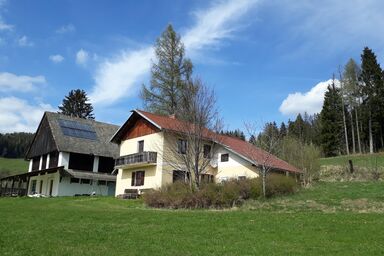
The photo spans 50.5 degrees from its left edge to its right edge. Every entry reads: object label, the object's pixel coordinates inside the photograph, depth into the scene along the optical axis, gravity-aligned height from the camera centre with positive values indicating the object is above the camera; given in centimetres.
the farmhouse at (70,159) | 4475 +585
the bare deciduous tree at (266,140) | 3072 +566
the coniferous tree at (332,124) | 6519 +1438
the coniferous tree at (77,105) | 7748 +1974
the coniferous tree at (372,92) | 5919 +1800
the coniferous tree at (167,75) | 4774 +1599
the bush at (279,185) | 2534 +182
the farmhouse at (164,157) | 3425 +482
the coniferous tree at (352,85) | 6316 +1988
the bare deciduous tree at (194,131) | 2811 +576
